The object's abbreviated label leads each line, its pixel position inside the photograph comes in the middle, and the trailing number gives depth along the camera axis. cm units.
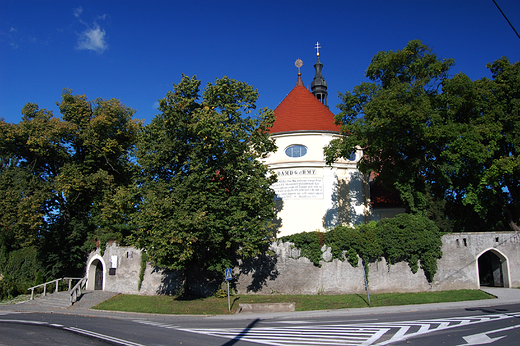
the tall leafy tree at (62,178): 2678
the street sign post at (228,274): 1727
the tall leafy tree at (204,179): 1778
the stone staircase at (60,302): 2233
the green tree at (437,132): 2125
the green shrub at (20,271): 2742
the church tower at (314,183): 2795
